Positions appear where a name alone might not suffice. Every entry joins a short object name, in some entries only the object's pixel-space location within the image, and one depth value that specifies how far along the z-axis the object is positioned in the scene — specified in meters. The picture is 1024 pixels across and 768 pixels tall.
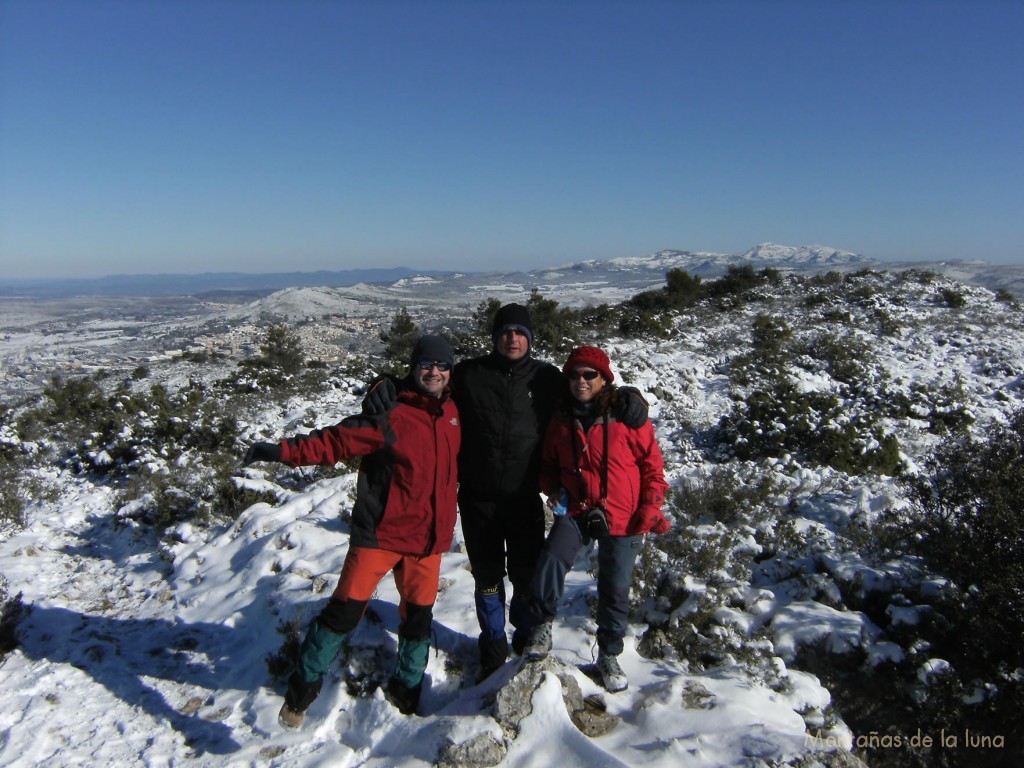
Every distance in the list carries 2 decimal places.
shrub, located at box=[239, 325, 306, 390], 11.43
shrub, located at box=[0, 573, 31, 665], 3.75
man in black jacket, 2.94
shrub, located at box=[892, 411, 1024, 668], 3.16
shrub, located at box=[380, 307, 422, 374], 13.41
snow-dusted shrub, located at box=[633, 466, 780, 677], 3.48
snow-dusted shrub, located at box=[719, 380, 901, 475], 7.43
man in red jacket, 2.82
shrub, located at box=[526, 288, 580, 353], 13.05
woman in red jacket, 2.89
